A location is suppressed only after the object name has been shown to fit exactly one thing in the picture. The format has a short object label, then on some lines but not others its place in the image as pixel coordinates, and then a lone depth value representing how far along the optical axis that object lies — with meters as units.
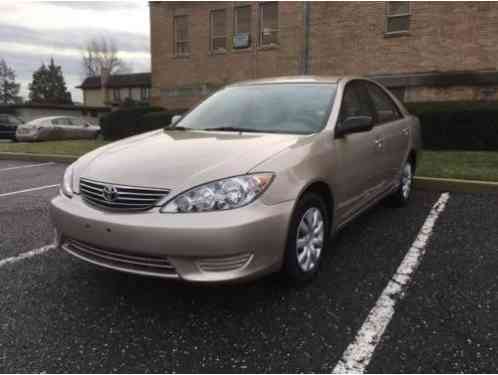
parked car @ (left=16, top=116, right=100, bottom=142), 15.74
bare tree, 59.94
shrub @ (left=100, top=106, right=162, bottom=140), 14.36
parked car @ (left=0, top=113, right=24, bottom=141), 18.53
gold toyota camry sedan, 2.25
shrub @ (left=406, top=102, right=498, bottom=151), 8.48
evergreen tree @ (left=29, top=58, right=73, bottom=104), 66.62
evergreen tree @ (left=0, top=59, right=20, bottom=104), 71.00
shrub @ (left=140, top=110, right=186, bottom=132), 12.77
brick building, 12.21
